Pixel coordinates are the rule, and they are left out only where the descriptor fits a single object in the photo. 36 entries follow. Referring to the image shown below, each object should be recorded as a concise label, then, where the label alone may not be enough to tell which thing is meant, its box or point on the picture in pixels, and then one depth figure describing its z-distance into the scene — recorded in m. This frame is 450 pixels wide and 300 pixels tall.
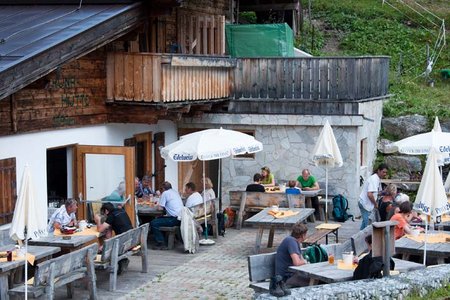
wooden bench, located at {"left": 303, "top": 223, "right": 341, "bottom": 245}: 16.23
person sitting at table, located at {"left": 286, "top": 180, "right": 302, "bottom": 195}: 20.19
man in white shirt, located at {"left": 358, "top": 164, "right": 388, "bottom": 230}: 18.62
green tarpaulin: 25.22
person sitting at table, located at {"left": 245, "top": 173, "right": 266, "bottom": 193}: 20.48
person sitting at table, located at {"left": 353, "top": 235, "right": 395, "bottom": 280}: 12.07
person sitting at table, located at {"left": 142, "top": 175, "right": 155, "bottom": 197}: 20.09
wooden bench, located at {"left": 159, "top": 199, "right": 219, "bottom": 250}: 18.02
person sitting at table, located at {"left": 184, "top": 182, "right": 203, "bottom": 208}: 18.50
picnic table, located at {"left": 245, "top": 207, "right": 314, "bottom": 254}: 16.64
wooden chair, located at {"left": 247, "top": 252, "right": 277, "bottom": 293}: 12.63
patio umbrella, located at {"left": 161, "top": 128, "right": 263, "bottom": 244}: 17.97
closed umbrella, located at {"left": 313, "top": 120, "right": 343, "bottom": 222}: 18.39
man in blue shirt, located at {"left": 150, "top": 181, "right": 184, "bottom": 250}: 18.00
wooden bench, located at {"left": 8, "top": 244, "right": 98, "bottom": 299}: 12.28
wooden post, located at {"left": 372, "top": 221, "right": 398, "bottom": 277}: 12.39
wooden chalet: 16.00
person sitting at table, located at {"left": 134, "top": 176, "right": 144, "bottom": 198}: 19.95
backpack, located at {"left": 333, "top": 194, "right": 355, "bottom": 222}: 21.80
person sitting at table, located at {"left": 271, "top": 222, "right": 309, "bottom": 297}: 12.83
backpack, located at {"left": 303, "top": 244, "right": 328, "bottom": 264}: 13.64
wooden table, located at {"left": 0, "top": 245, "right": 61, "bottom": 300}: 12.51
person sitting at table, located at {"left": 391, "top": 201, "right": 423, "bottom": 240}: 15.18
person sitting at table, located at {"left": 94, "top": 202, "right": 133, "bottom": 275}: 15.37
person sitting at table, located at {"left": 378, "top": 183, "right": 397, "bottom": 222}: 17.87
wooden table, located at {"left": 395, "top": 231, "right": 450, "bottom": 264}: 14.28
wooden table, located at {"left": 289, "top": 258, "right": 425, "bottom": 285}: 12.02
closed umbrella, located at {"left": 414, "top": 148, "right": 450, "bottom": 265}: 13.84
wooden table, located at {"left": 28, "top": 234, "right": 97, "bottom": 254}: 14.25
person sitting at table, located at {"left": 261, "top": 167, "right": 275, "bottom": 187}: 21.81
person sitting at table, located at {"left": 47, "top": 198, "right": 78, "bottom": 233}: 15.55
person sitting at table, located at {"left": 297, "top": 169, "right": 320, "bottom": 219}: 21.23
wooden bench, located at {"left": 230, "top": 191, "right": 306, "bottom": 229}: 19.73
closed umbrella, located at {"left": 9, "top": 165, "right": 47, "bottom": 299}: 11.86
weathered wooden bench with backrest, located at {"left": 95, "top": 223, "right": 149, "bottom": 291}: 14.16
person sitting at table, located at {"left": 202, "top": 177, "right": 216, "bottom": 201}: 18.95
